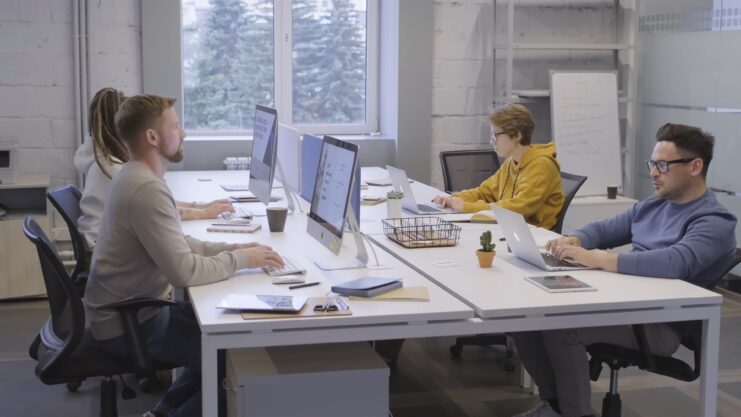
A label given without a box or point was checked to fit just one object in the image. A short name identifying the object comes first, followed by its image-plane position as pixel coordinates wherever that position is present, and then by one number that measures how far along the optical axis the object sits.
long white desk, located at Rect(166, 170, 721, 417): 2.38
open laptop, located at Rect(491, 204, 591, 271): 2.95
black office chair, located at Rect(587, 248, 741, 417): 2.81
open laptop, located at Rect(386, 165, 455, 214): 4.13
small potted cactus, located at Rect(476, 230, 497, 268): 2.98
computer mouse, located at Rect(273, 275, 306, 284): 2.79
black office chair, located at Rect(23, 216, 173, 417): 2.69
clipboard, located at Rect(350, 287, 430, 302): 2.59
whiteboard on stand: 6.02
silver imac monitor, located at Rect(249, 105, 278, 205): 3.88
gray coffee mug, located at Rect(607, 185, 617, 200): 5.89
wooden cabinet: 5.03
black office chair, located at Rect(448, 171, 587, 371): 4.10
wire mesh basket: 3.37
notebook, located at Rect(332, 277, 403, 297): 2.61
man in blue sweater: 2.84
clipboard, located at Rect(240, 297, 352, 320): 2.39
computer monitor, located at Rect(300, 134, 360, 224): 4.02
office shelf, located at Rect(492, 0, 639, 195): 6.06
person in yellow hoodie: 4.05
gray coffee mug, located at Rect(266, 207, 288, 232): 3.64
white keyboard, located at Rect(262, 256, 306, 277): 2.91
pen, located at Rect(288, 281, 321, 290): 2.74
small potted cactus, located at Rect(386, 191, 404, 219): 3.94
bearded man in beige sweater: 2.68
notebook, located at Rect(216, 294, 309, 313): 2.43
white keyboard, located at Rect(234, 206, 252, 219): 3.98
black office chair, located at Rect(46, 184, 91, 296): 3.54
